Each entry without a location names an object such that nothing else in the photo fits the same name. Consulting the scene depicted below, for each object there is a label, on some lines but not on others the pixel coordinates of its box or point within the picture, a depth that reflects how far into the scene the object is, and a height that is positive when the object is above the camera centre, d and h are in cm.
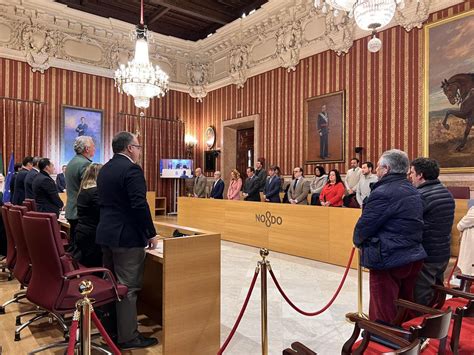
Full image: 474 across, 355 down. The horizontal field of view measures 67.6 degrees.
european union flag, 620 -9
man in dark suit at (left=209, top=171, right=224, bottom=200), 927 -27
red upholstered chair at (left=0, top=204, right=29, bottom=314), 308 -73
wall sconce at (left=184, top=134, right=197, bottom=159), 1317 +130
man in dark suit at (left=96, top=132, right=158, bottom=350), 256 -34
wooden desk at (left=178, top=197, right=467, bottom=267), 560 -88
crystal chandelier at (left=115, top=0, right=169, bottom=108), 720 +222
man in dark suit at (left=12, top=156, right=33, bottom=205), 539 -8
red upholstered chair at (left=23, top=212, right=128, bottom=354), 238 -67
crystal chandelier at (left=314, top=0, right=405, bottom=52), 451 +218
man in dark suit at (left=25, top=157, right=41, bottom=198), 491 -4
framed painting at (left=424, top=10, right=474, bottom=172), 641 +164
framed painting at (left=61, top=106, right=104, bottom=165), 1056 +157
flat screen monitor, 1241 +37
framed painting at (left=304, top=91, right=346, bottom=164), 852 +128
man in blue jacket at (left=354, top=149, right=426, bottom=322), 235 -39
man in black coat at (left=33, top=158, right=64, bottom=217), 433 -19
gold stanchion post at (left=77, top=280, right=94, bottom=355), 160 -64
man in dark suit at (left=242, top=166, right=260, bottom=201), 836 -24
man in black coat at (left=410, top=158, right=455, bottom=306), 253 -37
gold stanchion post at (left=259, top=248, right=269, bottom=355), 228 -81
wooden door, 1173 +97
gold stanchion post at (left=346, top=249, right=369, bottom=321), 345 -116
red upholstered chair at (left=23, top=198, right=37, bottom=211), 412 -31
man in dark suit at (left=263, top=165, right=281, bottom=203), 802 -20
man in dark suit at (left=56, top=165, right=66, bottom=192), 966 -8
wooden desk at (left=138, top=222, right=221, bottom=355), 247 -83
